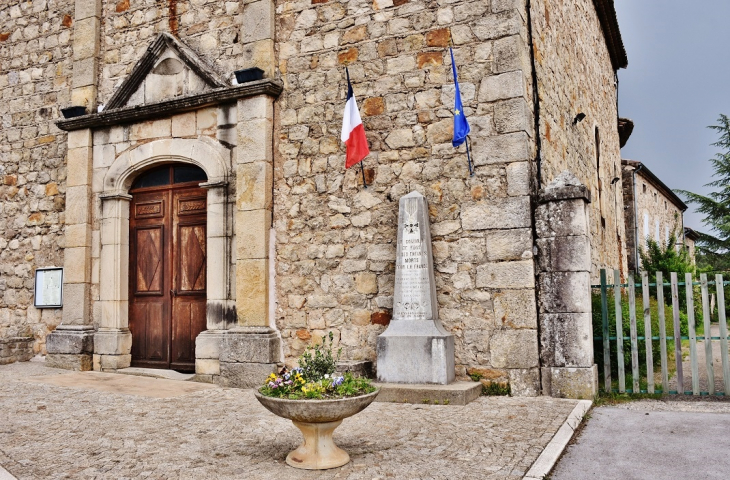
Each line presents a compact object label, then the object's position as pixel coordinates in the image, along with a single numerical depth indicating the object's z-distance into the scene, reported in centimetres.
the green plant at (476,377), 612
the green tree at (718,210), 2562
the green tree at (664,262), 1411
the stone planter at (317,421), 365
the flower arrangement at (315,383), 377
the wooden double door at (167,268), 765
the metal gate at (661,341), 601
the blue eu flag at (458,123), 602
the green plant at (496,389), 603
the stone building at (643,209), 1688
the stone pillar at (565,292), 586
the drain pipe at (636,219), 1651
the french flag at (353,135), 642
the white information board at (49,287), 856
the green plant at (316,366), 392
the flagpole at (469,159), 625
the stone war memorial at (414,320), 591
